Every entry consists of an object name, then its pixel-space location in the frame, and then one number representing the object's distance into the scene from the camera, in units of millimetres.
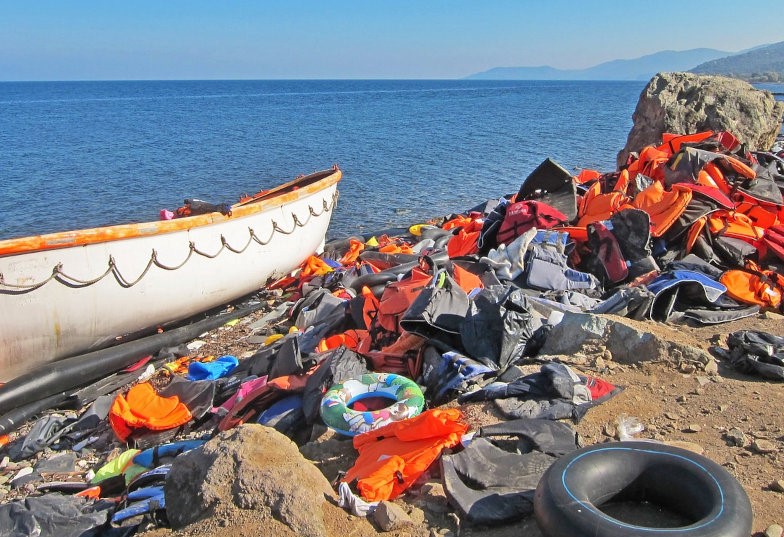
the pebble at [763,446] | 3600
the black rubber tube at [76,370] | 6504
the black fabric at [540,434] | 3699
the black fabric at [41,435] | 5738
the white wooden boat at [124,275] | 6664
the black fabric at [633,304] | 5703
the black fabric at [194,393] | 5648
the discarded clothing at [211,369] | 6328
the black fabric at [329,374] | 4742
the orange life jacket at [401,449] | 3533
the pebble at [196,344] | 8023
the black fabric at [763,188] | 7844
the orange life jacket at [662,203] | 7062
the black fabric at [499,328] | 4848
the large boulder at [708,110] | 13117
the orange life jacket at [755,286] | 6191
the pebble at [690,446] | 3626
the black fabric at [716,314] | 5836
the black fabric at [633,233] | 6879
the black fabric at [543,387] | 4195
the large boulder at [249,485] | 3029
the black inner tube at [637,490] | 2609
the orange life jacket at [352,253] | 10539
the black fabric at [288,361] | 5367
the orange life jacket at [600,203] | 7785
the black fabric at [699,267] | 6547
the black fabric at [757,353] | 4488
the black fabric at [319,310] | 6739
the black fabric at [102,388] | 6666
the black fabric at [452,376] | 4582
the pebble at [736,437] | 3717
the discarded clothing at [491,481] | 3223
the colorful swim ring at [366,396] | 4211
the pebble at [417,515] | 3272
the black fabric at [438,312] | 5215
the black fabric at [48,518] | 4039
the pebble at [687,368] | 4578
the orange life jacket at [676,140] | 9805
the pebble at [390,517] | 3191
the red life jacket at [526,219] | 7770
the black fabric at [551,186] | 8531
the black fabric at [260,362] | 5891
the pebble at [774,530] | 2858
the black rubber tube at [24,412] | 6149
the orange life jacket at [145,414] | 5516
